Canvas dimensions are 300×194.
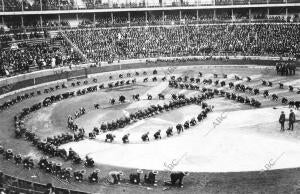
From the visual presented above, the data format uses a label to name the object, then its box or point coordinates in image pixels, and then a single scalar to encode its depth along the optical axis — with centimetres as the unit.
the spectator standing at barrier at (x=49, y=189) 2419
